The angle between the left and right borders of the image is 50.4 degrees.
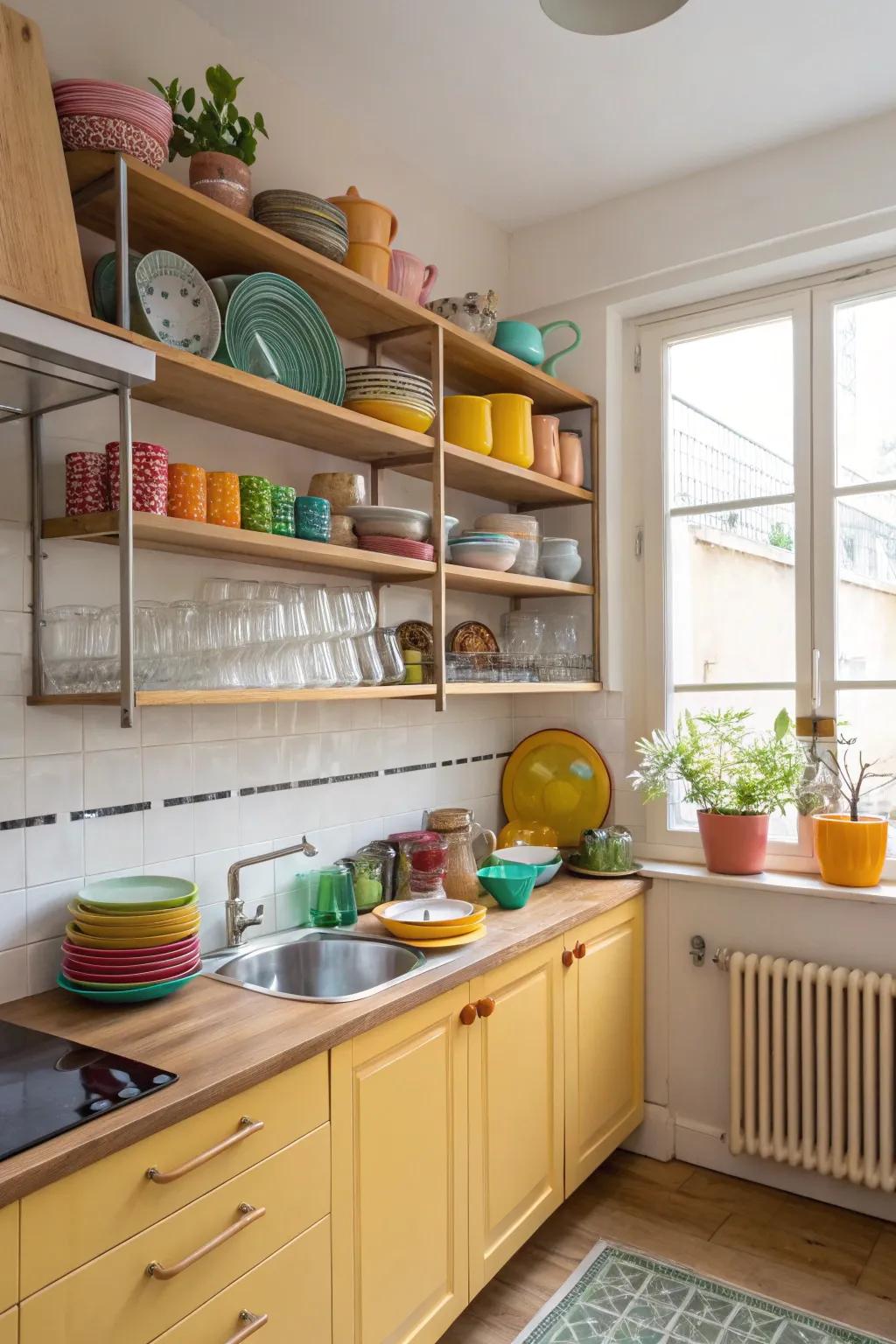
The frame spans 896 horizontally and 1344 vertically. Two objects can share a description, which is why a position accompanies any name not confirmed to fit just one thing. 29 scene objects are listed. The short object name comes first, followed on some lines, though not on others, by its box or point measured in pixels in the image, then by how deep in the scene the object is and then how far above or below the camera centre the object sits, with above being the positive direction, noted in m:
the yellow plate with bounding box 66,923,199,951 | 1.64 -0.45
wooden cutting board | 1.44 +0.77
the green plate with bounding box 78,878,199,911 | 1.66 -0.40
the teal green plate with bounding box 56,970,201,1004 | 1.63 -0.54
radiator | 2.43 -1.04
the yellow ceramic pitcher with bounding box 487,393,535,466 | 2.69 +0.71
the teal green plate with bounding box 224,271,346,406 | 1.92 +0.72
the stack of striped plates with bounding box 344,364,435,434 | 2.20 +0.66
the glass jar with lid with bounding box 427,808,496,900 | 2.47 -0.46
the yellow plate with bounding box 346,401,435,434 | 2.20 +0.62
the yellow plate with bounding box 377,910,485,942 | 2.08 -0.55
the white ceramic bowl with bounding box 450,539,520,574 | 2.52 +0.33
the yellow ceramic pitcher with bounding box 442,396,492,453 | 2.54 +0.68
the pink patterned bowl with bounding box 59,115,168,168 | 1.59 +0.92
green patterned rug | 2.07 -1.43
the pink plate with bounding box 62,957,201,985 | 1.64 -0.52
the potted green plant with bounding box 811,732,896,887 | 2.51 -0.45
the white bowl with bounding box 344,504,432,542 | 2.18 +0.37
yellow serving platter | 3.00 -0.34
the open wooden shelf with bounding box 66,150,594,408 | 1.67 +0.87
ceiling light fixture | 1.82 +1.29
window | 2.66 +0.49
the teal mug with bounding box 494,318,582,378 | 2.74 +0.98
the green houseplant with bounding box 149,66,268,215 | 1.84 +1.08
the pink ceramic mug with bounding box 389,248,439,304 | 2.34 +1.00
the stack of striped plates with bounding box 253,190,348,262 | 1.98 +0.97
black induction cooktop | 1.21 -0.56
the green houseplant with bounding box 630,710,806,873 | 2.62 -0.28
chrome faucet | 2.03 -0.50
